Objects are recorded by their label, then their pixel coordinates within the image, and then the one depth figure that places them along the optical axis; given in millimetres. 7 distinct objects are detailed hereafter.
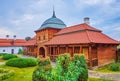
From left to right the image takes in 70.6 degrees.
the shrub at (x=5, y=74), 8039
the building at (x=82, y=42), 10778
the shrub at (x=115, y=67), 10105
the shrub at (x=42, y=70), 5280
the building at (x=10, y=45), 29528
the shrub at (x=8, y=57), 17339
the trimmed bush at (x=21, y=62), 11970
